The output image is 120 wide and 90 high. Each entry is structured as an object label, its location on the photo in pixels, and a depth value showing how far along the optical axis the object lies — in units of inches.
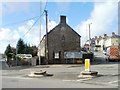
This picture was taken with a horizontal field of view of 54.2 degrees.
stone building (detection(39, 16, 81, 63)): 830.1
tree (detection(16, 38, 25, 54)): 1775.0
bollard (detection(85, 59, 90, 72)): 351.3
